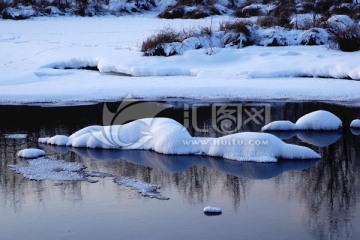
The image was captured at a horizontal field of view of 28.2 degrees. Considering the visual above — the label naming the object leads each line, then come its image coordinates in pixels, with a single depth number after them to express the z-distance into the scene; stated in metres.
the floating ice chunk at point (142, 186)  8.22
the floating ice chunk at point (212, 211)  7.53
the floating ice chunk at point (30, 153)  10.10
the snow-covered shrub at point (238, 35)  20.05
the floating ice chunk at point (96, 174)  9.12
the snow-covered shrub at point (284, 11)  22.75
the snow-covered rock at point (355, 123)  11.62
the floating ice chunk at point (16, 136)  11.46
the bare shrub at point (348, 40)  18.67
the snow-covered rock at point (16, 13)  29.14
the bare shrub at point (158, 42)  19.50
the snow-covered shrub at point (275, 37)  20.11
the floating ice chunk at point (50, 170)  9.02
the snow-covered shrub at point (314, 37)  19.97
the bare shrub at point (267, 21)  22.20
